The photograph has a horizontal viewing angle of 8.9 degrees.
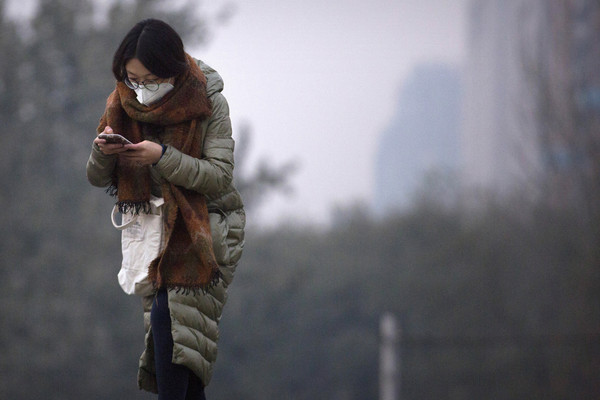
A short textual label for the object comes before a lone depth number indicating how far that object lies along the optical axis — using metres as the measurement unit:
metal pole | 34.37
